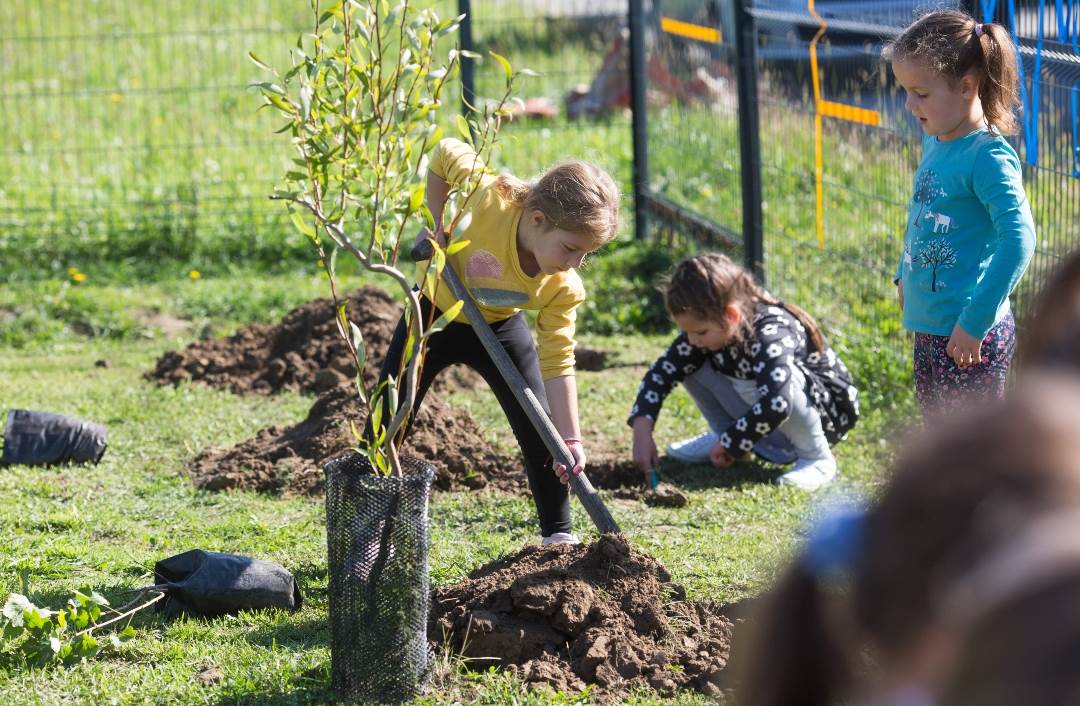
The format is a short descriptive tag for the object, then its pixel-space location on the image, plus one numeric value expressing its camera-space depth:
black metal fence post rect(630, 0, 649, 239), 8.69
